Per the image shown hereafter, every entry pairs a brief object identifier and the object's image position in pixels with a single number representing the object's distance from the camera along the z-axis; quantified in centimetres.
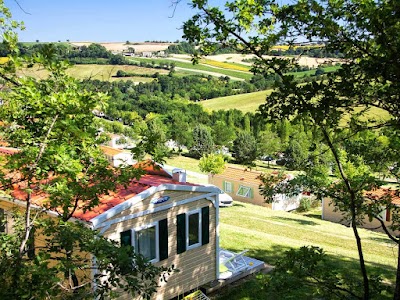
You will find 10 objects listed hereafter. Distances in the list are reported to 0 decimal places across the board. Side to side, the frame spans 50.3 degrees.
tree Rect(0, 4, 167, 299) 413
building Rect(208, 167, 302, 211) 2870
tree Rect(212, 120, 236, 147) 5784
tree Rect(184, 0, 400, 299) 397
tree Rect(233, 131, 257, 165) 5008
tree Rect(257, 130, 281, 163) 4947
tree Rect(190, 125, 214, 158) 5262
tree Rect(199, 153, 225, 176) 2956
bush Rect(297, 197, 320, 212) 2936
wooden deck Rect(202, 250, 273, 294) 1134
